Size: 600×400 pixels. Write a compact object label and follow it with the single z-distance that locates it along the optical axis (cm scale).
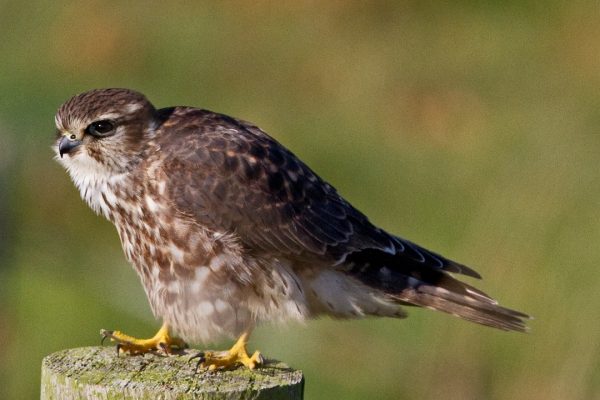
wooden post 970
